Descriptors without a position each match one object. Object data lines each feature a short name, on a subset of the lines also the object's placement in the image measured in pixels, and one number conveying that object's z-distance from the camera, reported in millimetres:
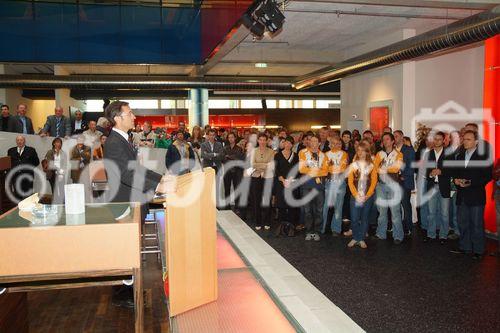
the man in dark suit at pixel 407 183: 6676
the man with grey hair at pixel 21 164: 9008
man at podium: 3217
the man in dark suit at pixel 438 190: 6336
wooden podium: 2408
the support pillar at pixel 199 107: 16000
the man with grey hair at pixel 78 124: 10508
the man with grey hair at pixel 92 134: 8641
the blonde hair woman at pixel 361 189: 6145
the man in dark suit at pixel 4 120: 9750
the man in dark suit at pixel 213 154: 8828
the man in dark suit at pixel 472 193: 5633
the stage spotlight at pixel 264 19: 6410
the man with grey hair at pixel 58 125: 10391
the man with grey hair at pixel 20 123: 9789
